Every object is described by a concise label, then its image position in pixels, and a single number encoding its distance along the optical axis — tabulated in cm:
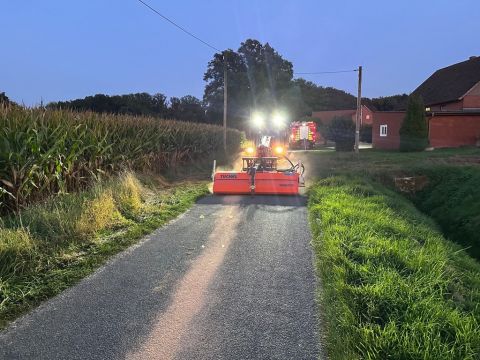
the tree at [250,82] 7631
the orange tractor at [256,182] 1305
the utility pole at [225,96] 2984
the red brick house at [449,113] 3534
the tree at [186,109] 6047
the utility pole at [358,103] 3221
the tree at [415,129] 3453
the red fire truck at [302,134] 4325
